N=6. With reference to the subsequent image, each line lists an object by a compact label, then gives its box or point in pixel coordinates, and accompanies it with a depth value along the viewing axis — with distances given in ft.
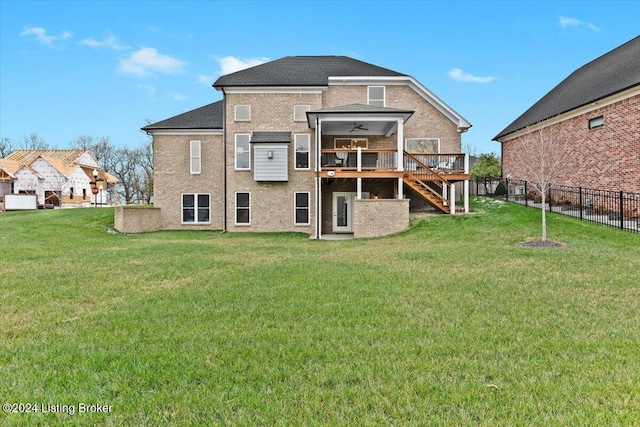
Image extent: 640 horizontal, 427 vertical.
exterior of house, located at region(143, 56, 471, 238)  64.18
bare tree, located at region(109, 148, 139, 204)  213.05
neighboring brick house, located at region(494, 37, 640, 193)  49.42
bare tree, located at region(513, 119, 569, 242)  62.90
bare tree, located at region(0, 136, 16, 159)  207.41
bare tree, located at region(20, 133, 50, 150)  216.54
